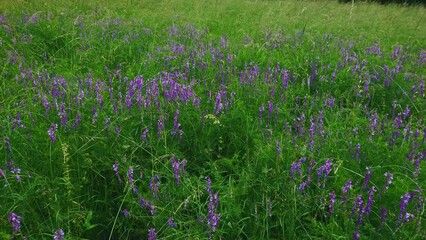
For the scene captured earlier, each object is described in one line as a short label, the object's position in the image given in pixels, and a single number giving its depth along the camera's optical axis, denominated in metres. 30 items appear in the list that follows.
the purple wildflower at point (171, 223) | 1.61
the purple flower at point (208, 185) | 1.77
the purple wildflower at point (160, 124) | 2.09
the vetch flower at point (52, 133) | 1.88
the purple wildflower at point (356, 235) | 1.56
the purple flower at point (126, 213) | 1.72
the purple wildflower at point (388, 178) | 1.67
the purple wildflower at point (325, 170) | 1.80
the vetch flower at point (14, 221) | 1.47
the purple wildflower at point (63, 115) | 2.08
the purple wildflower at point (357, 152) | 2.04
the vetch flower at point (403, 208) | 1.59
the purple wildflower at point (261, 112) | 2.37
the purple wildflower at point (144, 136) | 2.06
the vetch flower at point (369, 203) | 1.62
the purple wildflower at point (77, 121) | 2.11
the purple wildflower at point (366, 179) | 1.74
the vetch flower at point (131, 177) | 1.73
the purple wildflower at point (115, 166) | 1.82
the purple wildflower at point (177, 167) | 1.81
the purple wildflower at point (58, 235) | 1.46
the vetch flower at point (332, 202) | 1.67
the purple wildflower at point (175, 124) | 2.19
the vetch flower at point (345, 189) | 1.68
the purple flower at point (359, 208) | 1.63
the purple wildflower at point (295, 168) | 1.80
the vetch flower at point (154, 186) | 1.73
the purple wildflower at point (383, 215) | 1.60
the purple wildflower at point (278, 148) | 1.94
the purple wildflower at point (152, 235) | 1.51
